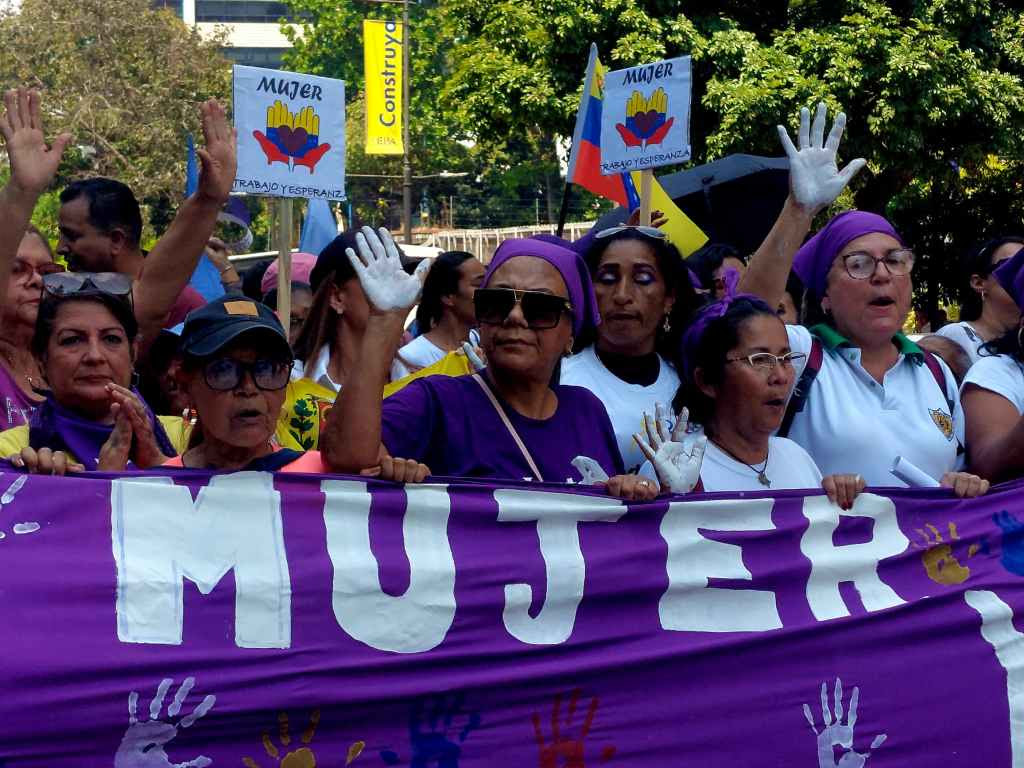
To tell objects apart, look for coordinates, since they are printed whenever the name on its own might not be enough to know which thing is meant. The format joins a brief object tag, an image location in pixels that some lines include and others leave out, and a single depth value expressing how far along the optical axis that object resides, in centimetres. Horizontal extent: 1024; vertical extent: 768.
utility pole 3569
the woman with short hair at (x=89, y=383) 364
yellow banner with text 3753
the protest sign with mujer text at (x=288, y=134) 559
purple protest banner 319
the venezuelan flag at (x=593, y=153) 718
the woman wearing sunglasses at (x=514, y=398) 370
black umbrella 892
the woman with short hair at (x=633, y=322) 438
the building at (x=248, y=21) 10819
